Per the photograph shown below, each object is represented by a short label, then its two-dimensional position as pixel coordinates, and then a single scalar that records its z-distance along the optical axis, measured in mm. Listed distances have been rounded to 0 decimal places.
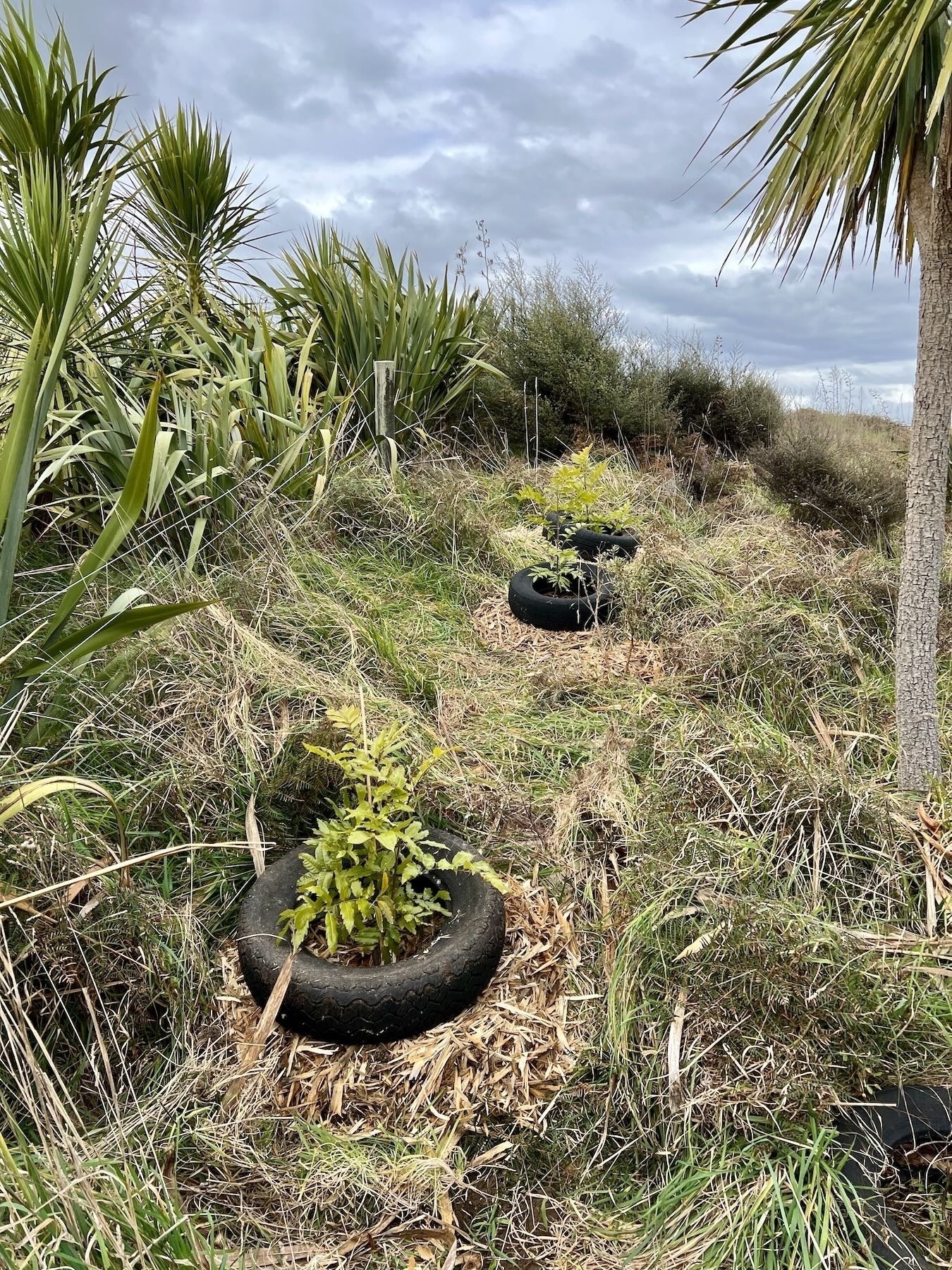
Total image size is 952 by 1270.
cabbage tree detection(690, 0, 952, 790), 2447
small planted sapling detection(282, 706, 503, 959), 2328
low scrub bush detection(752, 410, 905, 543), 6820
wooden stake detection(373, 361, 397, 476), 5930
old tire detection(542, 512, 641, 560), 5047
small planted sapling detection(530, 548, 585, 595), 4754
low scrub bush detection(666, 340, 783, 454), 9898
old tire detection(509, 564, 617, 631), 4648
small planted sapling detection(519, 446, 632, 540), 4953
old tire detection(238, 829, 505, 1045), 2209
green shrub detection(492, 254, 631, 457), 8422
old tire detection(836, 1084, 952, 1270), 1856
